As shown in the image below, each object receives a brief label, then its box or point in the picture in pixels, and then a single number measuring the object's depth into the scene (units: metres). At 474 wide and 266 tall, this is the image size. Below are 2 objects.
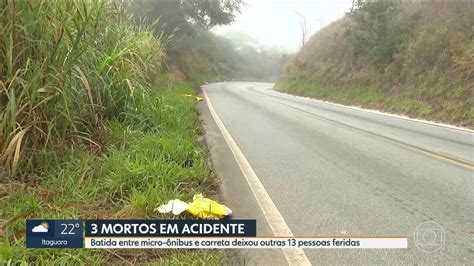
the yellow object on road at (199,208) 3.81
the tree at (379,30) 19.70
